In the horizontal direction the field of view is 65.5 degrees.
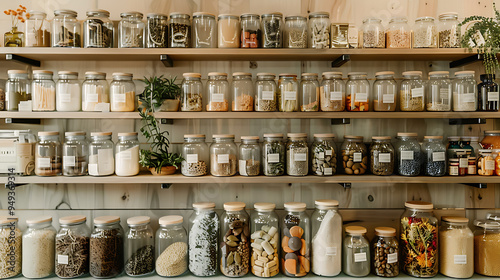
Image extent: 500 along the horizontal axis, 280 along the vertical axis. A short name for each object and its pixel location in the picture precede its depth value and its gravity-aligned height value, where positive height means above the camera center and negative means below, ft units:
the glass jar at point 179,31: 6.25 +1.69
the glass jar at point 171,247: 6.08 -1.80
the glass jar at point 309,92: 6.30 +0.71
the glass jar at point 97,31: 6.24 +1.70
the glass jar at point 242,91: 6.26 +0.74
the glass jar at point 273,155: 6.25 -0.32
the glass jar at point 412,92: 6.22 +0.69
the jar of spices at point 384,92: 6.26 +0.72
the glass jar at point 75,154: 6.20 -0.30
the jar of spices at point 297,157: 6.23 -0.35
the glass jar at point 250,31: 6.27 +1.69
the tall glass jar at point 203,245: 6.11 -1.75
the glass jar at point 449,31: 6.28 +1.69
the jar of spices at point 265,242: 6.07 -1.68
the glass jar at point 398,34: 6.32 +1.65
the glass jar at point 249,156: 6.27 -0.34
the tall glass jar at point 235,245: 6.09 -1.74
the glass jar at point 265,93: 6.23 +0.68
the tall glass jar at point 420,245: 6.04 -1.73
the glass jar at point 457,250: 6.05 -1.82
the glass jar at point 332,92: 6.22 +0.69
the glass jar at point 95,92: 6.16 +0.70
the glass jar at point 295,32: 6.31 +1.69
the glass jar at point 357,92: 6.25 +0.71
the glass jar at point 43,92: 6.23 +0.70
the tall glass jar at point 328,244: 6.07 -1.72
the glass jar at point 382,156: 6.27 -0.34
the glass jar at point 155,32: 6.23 +1.66
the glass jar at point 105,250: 6.00 -1.78
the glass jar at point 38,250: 6.03 -1.79
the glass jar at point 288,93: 6.26 +0.68
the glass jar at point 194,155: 6.30 -0.33
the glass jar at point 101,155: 6.18 -0.31
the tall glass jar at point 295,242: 6.07 -1.69
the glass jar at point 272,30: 6.26 +1.70
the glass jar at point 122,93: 6.20 +0.69
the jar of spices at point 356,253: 6.10 -1.87
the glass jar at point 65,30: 6.23 +1.71
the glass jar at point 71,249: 6.03 -1.78
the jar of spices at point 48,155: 6.20 -0.31
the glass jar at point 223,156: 6.23 -0.33
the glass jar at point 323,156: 6.29 -0.34
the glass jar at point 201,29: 6.30 +1.73
